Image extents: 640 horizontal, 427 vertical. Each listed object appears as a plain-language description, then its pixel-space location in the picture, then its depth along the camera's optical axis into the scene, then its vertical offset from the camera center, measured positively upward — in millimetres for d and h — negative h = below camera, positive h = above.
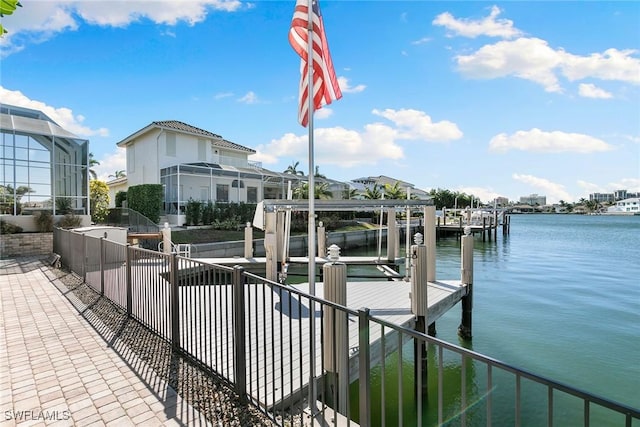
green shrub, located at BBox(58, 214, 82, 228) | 16312 -428
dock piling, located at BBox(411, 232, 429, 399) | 6008 -1435
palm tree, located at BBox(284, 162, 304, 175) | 44125 +5351
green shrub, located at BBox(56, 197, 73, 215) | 17047 +293
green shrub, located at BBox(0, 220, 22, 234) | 14641 -662
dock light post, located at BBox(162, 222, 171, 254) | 13648 -1082
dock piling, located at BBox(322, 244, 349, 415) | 3691 -1216
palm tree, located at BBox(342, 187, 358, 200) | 37406 +1883
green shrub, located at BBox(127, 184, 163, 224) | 23188 +707
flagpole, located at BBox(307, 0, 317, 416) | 6008 +1233
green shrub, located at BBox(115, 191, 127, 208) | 28250 +1126
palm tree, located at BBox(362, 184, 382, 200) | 35912 +1678
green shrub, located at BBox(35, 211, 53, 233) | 15734 -489
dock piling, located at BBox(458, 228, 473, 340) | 8258 -1746
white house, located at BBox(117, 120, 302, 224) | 24875 +3361
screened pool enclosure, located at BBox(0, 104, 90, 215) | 15688 +2199
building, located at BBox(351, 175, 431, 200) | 54112 +5365
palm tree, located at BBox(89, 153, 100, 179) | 38219 +5420
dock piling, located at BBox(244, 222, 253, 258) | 13195 -1207
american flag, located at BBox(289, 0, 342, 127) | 6133 +2742
